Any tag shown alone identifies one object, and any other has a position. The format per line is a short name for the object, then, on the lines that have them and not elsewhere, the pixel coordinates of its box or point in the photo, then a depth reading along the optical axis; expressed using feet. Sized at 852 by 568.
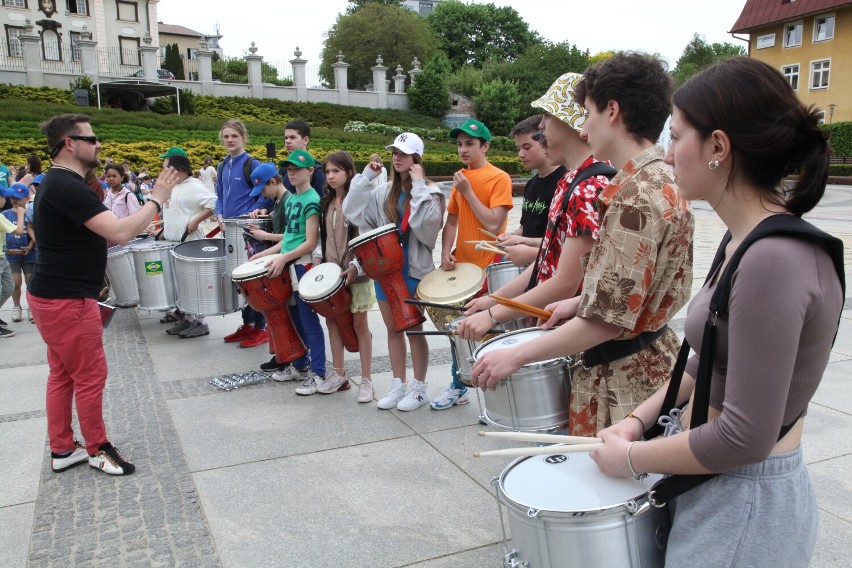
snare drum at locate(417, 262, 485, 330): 13.16
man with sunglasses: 12.22
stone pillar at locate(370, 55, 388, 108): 164.25
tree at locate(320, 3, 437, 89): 221.87
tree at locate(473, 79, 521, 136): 163.84
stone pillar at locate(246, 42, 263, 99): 146.10
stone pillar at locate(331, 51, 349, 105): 157.99
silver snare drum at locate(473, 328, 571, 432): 7.07
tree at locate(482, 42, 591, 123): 194.29
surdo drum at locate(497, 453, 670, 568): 4.86
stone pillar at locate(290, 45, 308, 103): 152.66
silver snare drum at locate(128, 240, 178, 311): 23.43
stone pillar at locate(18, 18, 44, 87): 124.26
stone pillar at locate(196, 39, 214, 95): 141.07
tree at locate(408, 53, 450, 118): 162.91
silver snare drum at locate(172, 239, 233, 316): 21.88
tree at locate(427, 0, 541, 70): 255.09
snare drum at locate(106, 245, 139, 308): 23.63
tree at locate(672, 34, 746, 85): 274.57
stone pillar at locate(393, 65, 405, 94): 173.47
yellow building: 139.33
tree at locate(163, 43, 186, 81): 179.01
